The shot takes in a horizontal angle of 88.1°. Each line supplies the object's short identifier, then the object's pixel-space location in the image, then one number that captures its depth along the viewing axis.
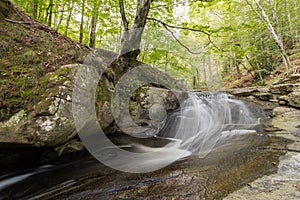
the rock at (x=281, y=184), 1.48
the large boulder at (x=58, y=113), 2.51
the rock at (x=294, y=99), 5.31
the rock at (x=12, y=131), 2.36
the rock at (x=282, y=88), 5.94
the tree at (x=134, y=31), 5.16
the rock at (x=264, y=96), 6.80
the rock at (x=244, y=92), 8.12
